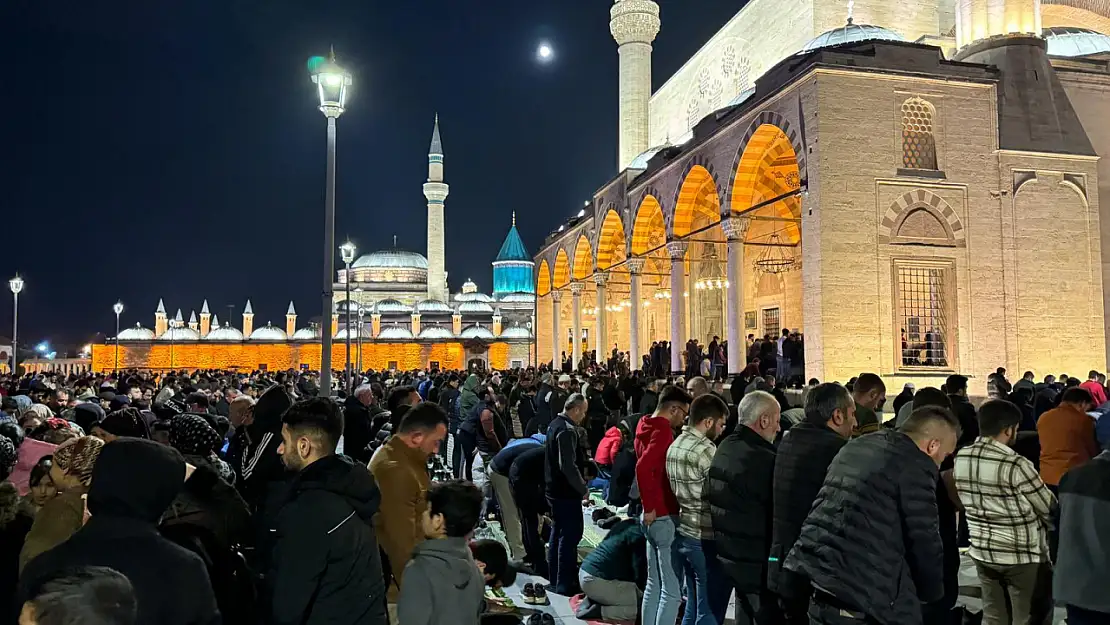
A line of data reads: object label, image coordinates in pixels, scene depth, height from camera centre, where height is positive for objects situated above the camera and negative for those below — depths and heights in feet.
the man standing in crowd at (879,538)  9.09 -2.01
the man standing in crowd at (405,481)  10.66 -1.60
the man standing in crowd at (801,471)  11.12 -1.54
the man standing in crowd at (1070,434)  17.03 -1.63
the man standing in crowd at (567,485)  17.58 -2.72
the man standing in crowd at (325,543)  8.07 -1.84
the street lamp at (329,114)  32.65 +9.81
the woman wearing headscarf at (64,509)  8.89 -1.61
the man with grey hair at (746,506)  12.09 -2.18
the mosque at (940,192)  44.93 +9.38
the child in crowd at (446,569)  8.41 -2.18
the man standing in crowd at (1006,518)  12.10 -2.38
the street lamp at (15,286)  81.38 +7.30
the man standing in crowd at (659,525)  13.92 -2.91
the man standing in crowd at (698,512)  13.05 -2.47
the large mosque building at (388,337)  151.74 +3.96
